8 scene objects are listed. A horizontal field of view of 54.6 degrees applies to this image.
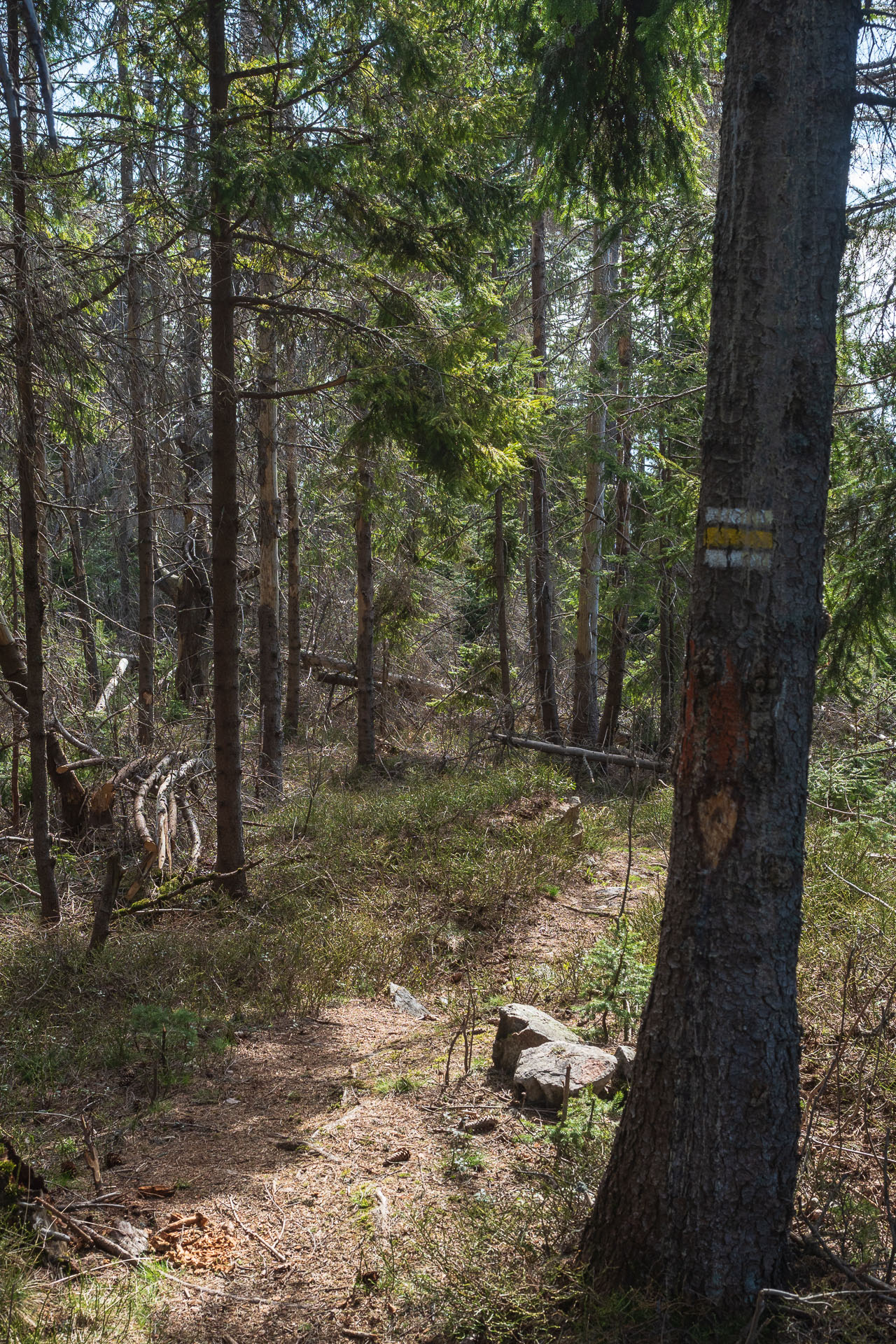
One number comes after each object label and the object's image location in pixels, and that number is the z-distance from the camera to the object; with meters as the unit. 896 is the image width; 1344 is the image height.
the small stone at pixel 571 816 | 9.63
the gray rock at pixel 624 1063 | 4.44
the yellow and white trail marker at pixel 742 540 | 2.69
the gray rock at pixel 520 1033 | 4.86
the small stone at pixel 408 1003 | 6.19
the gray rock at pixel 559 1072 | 4.38
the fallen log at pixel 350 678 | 17.80
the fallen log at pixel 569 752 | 12.51
